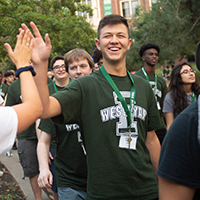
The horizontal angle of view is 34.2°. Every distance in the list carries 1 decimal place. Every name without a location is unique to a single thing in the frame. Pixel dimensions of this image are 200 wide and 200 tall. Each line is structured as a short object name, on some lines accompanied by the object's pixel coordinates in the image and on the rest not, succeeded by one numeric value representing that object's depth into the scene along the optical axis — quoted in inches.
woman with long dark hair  215.6
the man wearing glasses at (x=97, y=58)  202.4
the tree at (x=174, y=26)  578.6
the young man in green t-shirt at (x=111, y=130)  97.3
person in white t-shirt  68.0
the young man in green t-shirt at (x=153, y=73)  230.7
